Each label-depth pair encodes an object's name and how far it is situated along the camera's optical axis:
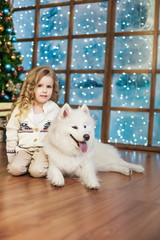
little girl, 2.17
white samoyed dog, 1.81
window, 4.39
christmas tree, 4.27
